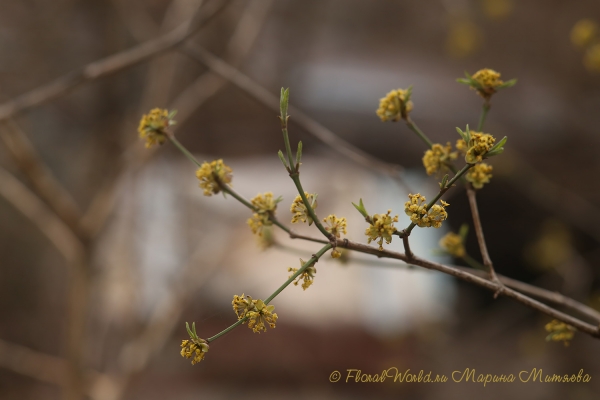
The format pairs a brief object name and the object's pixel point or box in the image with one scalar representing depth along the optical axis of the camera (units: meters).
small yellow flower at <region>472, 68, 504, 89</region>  1.24
